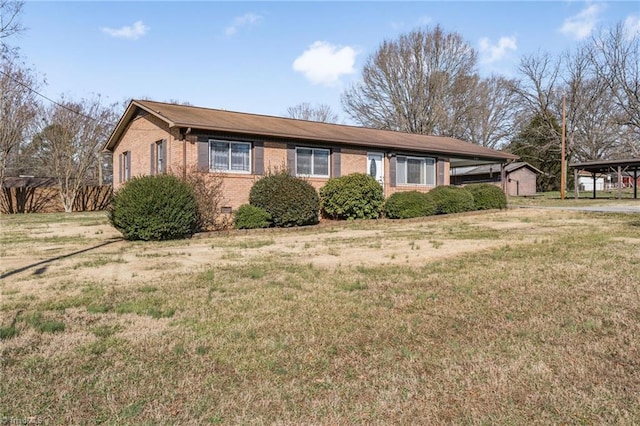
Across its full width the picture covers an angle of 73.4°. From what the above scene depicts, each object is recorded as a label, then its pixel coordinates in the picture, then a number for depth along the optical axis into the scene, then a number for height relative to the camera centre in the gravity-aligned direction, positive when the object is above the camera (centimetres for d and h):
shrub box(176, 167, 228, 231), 1284 +44
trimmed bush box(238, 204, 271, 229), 1306 -29
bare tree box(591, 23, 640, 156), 3391 +966
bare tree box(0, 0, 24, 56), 2022 +951
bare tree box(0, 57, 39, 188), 2364 +627
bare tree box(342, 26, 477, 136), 3562 +1066
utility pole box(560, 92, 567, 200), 2876 +229
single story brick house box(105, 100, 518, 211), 1410 +233
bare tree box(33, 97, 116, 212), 2753 +469
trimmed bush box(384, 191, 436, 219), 1636 +4
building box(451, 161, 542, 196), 3978 +281
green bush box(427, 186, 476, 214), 1744 +27
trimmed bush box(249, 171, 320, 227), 1340 +29
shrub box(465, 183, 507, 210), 1898 +36
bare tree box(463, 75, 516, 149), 3941 +851
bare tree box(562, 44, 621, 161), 3675 +798
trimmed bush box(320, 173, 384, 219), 1553 +36
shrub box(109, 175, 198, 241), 1062 +3
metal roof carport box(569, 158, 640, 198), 2700 +249
